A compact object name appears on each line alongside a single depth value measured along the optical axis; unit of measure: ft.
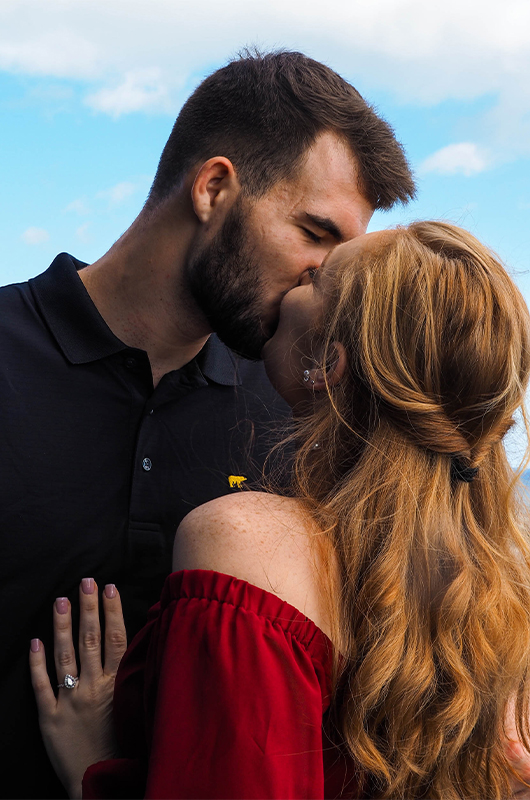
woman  2.46
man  3.22
